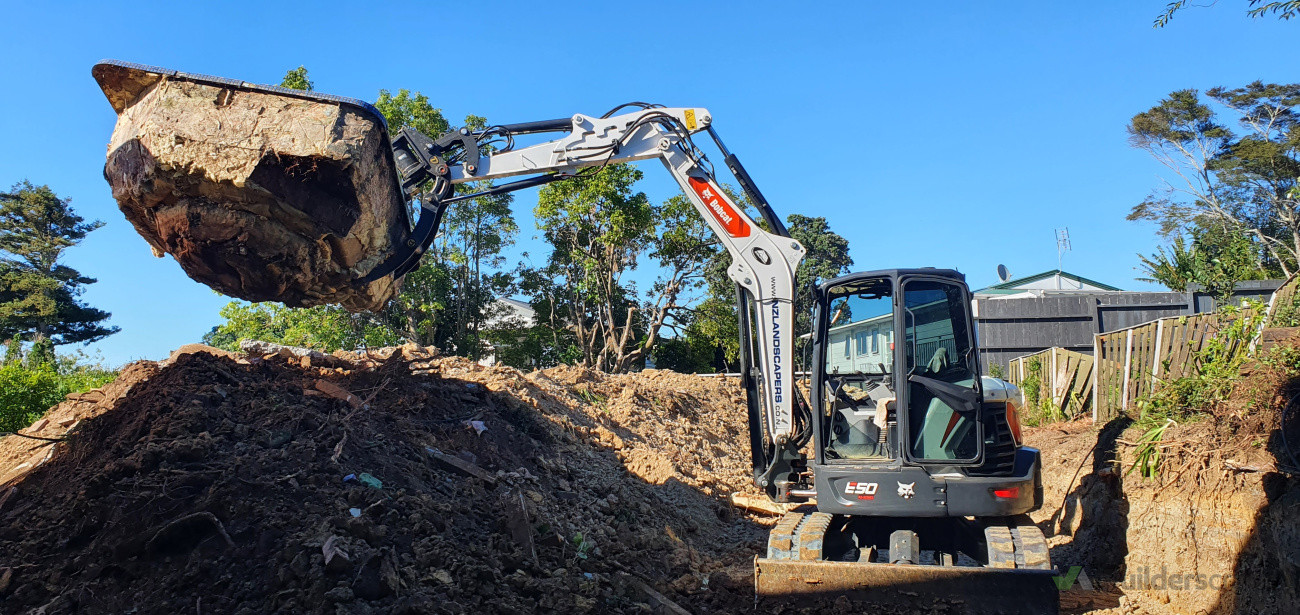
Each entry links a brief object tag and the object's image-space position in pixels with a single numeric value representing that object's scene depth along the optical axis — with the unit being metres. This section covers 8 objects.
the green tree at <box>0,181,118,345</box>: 26.59
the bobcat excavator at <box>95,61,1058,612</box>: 5.54
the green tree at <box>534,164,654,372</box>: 19.78
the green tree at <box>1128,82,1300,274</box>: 24.58
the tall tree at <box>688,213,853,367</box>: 20.53
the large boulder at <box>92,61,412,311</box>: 5.21
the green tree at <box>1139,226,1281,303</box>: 15.65
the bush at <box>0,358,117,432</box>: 10.49
